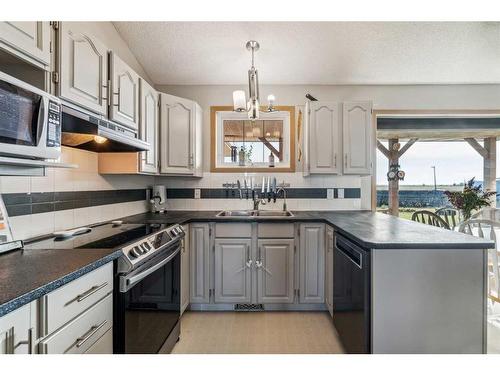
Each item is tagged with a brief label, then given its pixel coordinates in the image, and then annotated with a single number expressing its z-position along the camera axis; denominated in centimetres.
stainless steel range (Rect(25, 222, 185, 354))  130
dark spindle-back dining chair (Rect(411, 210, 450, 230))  295
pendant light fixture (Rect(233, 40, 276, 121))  210
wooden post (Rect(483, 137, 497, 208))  397
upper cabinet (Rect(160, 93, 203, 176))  272
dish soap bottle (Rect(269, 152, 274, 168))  323
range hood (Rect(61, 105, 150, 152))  146
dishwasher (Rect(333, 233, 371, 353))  150
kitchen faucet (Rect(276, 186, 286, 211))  313
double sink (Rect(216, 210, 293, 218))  296
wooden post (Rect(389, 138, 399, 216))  399
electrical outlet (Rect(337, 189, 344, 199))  319
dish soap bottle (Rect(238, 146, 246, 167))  323
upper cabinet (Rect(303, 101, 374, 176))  281
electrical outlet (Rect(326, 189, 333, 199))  318
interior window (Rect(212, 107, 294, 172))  323
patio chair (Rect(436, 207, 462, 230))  349
